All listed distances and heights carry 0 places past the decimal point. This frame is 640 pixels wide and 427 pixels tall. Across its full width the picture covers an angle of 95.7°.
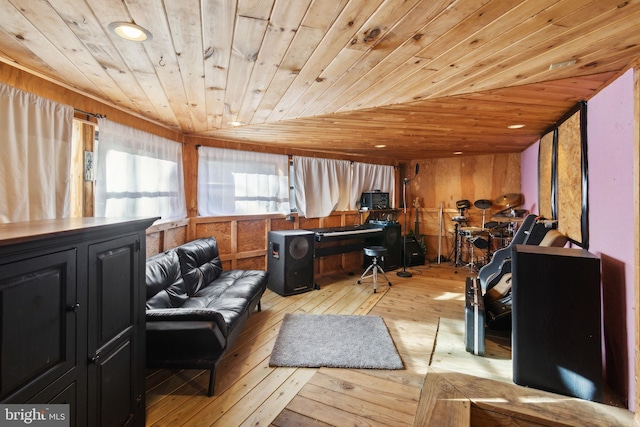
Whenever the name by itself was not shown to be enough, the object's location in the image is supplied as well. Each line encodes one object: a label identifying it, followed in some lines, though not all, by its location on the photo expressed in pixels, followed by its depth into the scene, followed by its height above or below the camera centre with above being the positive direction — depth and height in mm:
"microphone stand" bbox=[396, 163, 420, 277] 5060 -552
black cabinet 1000 -441
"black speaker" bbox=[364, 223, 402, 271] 5250 -603
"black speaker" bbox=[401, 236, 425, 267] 5633 -838
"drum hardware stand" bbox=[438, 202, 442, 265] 6012 -571
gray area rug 2424 -1243
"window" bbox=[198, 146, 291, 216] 3979 +430
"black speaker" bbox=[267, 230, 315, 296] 4031 -718
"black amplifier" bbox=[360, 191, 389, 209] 5551 +210
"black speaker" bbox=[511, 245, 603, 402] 1727 -689
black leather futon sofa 1966 -808
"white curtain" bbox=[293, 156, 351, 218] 4871 +454
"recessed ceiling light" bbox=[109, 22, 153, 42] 1276 +827
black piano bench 4312 -617
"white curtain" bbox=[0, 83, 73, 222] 1675 +354
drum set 4816 -326
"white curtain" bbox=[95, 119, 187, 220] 2447 +367
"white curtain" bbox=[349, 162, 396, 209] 5609 +627
